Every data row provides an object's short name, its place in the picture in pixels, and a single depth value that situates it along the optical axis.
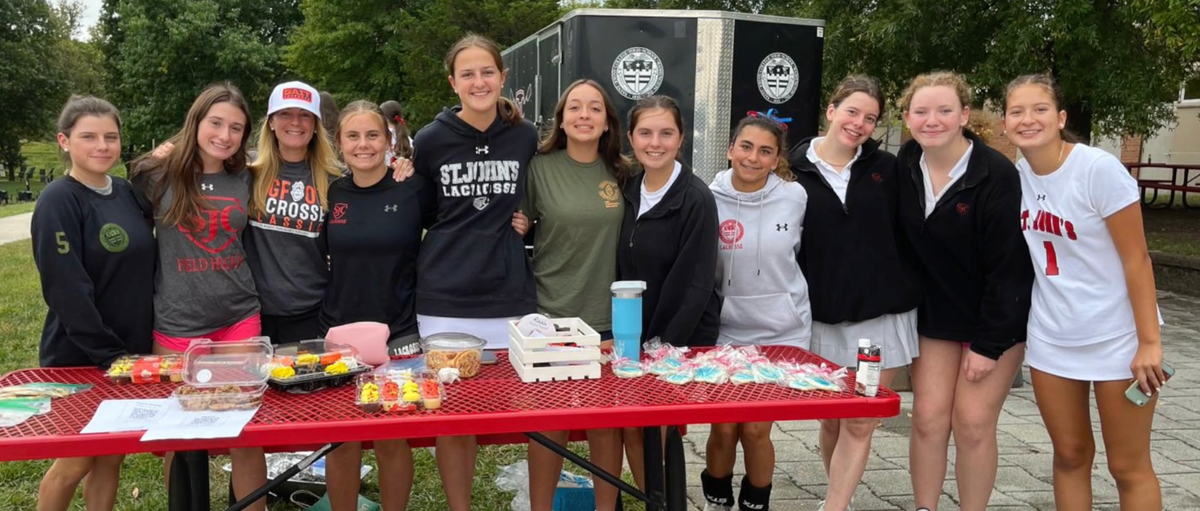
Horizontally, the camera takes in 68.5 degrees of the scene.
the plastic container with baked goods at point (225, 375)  2.59
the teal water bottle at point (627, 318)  3.10
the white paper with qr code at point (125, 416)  2.43
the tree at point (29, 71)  42.19
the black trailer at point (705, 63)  6.91
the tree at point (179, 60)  34.16
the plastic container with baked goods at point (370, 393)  2.61
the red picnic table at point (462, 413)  2.42
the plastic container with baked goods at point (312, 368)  2.78
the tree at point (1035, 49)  9.40
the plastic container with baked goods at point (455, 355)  2.97
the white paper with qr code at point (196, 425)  2.37
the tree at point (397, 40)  21.48
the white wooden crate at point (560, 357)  2.91
